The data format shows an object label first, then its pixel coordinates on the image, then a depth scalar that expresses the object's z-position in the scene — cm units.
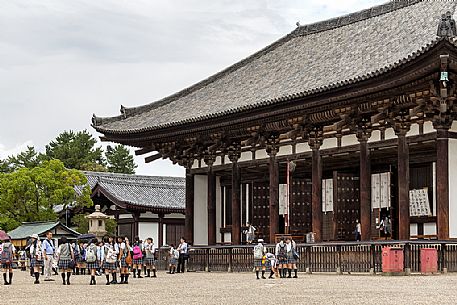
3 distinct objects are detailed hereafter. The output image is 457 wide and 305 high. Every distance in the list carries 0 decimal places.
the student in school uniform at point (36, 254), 2557
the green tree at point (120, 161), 9162
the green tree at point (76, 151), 8581
